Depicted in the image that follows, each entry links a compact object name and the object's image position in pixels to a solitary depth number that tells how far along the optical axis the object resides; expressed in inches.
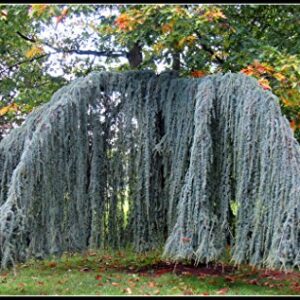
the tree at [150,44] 289.3
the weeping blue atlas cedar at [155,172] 225.6
